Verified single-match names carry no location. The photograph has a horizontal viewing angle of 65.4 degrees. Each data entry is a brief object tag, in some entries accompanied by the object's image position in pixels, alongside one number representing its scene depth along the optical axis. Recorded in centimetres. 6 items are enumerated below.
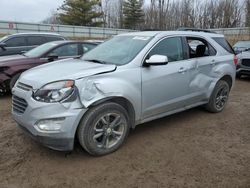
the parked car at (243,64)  711
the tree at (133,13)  3606
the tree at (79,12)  2969
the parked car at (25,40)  758
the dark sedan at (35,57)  470
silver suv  237
